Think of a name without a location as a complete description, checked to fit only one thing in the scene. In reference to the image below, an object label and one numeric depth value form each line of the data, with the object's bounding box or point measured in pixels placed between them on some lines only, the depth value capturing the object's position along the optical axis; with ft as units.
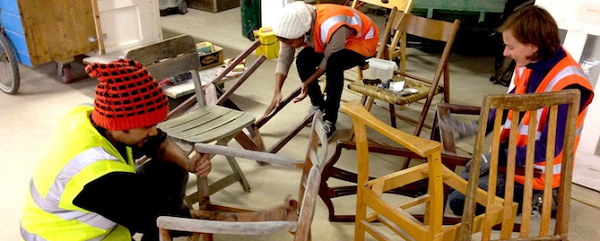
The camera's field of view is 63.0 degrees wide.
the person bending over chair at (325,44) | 9.21
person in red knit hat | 4.42
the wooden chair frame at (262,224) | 4.24
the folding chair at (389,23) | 10.19
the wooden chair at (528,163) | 4.65
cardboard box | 12.56
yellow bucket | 14.43
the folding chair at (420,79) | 9.14
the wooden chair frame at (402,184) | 5.01
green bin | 16.46
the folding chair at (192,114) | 7.56
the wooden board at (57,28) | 11.54
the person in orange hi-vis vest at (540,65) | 6.13
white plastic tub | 10.11
